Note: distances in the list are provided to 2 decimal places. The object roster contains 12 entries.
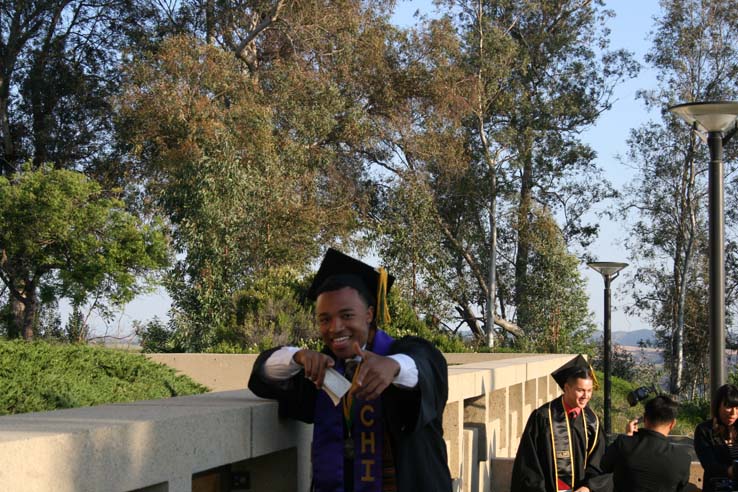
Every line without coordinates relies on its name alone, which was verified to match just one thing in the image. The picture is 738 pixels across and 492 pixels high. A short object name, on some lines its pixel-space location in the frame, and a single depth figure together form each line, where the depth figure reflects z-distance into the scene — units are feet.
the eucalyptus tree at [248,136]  77.97
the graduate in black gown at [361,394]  9.91
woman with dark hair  21.77
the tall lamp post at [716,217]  28.12
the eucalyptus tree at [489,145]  103.91
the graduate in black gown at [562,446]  21.03
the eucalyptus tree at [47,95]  95.91
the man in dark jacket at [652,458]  20.80
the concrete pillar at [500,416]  27.89
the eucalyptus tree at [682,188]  114.52
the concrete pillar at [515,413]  30.73
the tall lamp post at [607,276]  57.26
